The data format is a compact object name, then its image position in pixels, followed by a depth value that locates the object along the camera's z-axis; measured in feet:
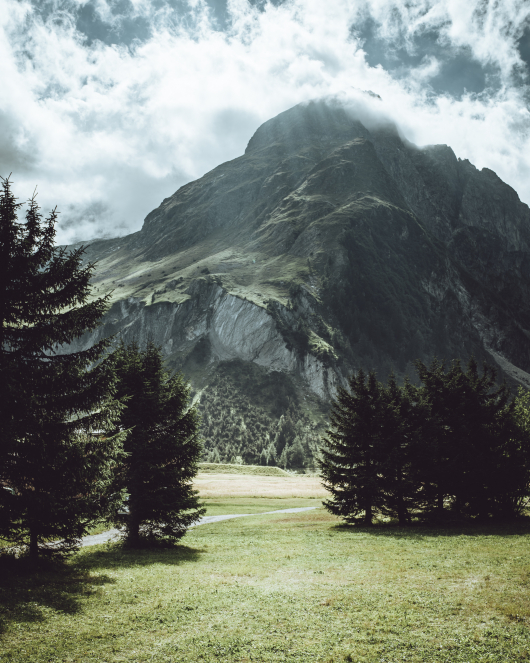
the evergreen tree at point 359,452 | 96.07
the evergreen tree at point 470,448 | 93.09
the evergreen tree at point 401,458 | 95.14
